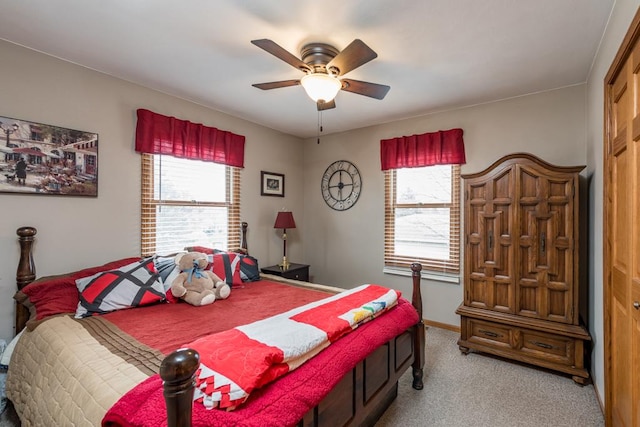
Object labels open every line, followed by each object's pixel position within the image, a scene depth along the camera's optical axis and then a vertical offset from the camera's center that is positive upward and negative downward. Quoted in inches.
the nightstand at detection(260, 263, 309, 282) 152.9 -30.5
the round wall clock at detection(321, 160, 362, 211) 169.9 +16.2
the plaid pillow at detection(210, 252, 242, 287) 114.2 -21.4
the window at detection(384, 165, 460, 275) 139.2 -2.5
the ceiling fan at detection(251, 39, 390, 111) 75.4 +38.6
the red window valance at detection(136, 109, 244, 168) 114.3 +31.1
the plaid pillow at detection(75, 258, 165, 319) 82.6 -22.6
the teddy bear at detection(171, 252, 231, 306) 95.3 -23.3
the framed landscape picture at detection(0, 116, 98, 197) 86.7 +16.5
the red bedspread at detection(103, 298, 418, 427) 39.4 -28.0
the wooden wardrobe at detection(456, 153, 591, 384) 99.2 -18.6
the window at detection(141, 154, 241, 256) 118.8 +3.6
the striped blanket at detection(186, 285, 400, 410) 42.7 -23.6
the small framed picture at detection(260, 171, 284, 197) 165.2 +16.3
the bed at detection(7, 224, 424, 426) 40.4 -28.5
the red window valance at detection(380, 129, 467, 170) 135.9 +30.2
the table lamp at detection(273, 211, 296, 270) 158.4 -4.9
